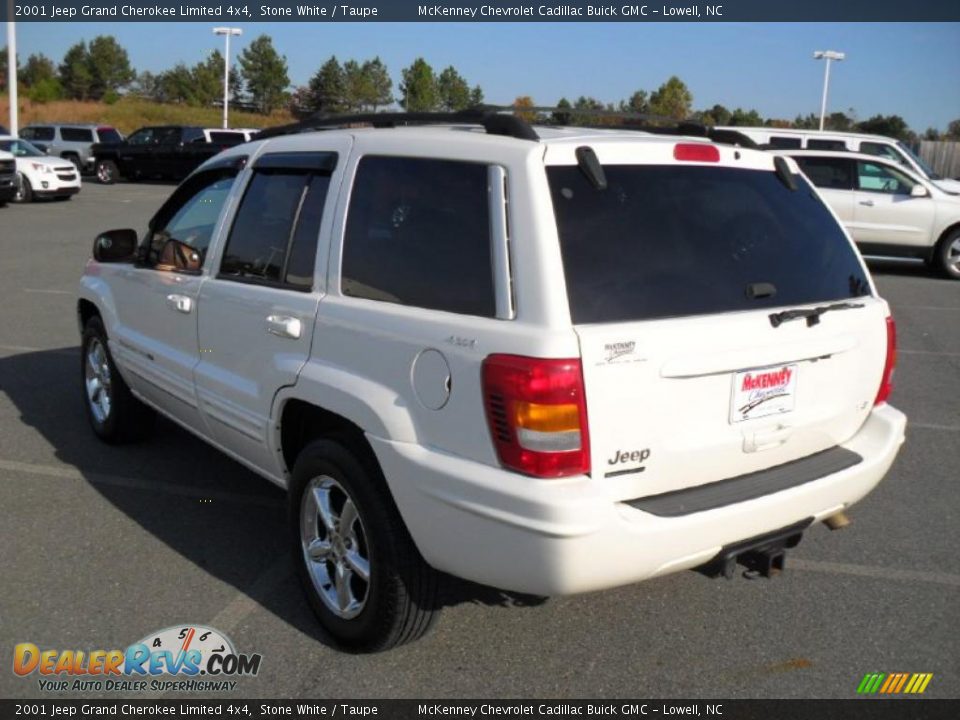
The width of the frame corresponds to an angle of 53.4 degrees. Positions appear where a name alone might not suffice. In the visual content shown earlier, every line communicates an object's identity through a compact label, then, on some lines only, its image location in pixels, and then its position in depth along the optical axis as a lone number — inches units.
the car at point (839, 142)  671.1
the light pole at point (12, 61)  1233.4
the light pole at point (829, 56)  1980.8
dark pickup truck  1190.3
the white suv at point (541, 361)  111.2
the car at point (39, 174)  917.2
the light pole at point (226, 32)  1947.6
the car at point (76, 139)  1300.4
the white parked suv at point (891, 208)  557.9
